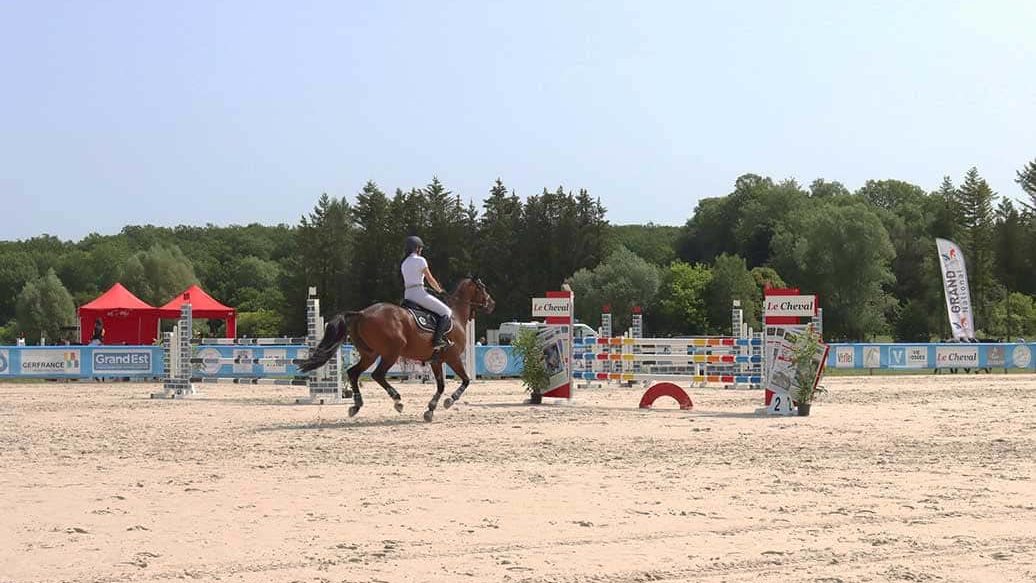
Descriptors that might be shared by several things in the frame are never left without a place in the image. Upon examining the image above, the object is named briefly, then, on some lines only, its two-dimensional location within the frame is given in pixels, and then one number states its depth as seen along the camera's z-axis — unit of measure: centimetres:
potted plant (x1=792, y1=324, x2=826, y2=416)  1731
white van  4858
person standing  3766
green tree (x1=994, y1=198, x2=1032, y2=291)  7494
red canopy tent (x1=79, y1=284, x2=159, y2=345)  4231
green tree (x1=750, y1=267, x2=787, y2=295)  7474
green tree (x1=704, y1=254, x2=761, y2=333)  6750
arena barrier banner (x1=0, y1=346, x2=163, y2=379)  3228
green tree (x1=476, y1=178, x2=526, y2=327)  6975
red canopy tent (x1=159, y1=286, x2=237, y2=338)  4303
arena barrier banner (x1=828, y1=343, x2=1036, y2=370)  3641
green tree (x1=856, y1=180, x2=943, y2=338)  7662
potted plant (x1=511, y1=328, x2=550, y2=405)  2039
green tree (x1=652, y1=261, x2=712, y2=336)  6812
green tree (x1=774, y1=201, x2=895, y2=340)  7694
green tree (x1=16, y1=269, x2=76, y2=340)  8894
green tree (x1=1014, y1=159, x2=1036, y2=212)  7762
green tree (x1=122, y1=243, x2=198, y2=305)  8862
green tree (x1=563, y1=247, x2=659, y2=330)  6669
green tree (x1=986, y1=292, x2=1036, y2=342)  6719
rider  1622
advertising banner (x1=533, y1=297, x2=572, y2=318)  2052
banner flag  3966
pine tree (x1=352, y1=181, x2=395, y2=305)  7206
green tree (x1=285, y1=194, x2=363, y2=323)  7531
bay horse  1582
